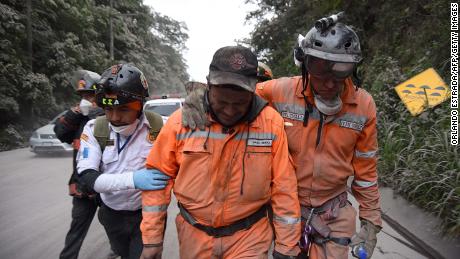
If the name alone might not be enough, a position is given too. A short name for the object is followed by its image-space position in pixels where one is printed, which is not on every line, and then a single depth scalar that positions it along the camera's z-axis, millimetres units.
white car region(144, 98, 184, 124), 12211
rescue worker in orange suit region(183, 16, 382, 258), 2434
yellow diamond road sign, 7000
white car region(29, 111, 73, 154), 11250
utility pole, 23789
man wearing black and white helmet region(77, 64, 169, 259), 2741
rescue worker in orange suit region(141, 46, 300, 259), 2217
